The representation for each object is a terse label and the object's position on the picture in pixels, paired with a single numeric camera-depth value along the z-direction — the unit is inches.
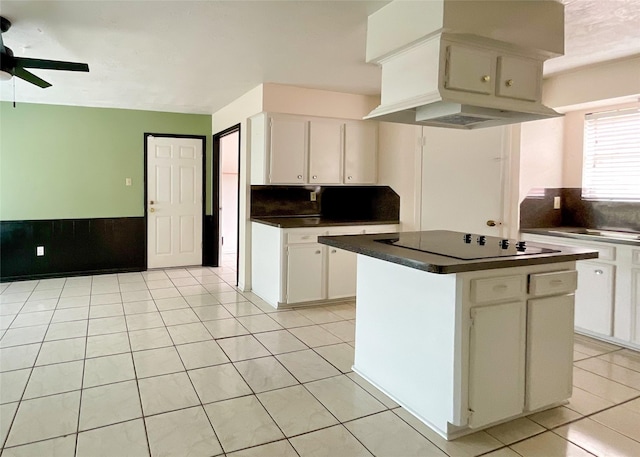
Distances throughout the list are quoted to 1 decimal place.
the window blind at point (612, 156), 147.9
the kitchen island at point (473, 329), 82.0
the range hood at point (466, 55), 87.8
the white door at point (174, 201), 244.1
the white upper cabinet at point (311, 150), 178.2
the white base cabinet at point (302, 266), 170.2
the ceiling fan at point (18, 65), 111.3
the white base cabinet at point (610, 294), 130.3
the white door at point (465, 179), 154.2
